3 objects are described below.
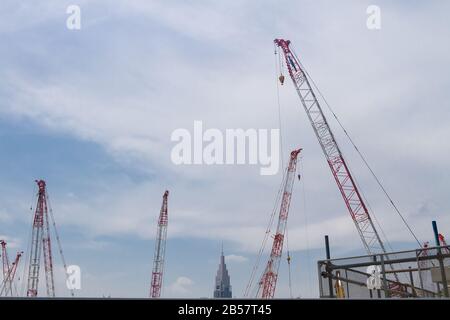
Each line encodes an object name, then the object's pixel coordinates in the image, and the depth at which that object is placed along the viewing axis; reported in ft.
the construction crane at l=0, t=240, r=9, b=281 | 472.52
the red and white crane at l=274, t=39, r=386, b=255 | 311.68
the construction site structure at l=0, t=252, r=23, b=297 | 445.70
